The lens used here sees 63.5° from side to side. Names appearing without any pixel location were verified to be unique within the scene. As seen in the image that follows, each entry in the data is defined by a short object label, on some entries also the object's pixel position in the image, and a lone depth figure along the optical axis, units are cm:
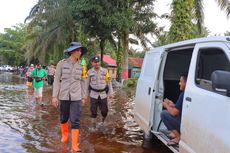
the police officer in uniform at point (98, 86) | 460
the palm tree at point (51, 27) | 1501
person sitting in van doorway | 298
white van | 205
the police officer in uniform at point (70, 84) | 342
